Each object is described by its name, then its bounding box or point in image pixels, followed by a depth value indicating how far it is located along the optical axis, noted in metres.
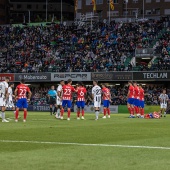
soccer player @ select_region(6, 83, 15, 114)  47.54
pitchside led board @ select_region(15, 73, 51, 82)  73.12
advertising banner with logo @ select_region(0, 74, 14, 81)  74.25
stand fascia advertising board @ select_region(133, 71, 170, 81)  65.81
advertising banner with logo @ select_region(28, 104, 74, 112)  65.29
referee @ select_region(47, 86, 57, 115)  47.03
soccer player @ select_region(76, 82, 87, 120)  36.53
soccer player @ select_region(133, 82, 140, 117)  40.44
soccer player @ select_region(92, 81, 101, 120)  36.56
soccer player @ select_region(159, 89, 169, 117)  49.00
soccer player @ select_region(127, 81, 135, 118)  40.31
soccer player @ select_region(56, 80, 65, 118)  36.27
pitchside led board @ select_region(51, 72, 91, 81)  70.12
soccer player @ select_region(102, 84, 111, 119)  39.87
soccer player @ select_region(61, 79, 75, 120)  35.28
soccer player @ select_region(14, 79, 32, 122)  30.73
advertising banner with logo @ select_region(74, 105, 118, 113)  60.67
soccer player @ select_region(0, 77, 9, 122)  31.12
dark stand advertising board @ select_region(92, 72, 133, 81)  67.75
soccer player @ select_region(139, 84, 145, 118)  40.76
